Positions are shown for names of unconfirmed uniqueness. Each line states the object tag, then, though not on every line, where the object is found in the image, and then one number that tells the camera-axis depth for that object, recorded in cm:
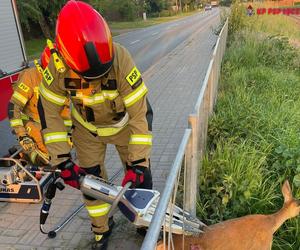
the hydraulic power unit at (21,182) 278
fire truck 383
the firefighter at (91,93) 158
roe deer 176
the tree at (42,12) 1307
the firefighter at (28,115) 274
